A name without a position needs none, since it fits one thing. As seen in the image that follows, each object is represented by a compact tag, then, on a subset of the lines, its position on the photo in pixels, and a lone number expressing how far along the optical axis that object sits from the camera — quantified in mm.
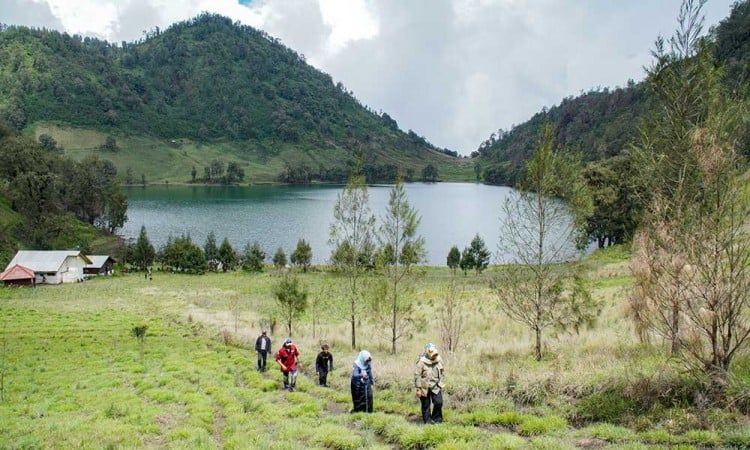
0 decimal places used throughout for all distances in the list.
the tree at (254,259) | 75000
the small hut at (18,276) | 59400
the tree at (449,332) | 18812
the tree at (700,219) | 9141
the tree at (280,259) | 75125
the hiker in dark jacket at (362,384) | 11470
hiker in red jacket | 14586
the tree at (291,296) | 26547
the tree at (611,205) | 54562
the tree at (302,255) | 74062
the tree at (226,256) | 76062
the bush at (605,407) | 9531
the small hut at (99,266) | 70312
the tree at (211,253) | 77625
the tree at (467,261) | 68188
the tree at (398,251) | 20844
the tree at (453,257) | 69375
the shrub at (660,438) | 7852
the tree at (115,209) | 103500
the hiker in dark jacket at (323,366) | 14763
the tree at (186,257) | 73500
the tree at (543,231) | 16438
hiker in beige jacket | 10086
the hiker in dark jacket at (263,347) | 17250
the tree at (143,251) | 75188
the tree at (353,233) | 22828
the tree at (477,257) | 67688
